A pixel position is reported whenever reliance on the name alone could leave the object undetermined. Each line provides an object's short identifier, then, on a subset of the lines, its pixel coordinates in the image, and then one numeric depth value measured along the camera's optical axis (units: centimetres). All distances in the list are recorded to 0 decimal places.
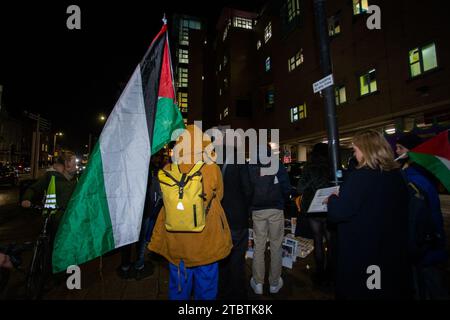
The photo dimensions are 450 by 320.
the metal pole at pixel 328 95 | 339
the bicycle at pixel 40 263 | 328
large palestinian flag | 217
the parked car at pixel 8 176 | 1806
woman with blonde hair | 205
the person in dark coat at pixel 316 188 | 375
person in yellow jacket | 224
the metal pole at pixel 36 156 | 1304
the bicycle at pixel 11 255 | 272
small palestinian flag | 231
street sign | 347
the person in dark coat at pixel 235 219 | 296
